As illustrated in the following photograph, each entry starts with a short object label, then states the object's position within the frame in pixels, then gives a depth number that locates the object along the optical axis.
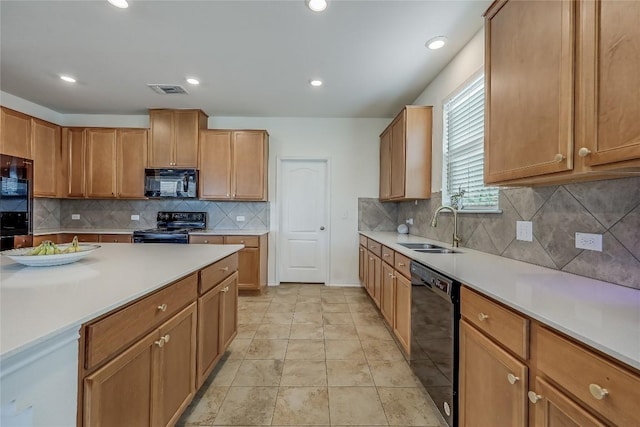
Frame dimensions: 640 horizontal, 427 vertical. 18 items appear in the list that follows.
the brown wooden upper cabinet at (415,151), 3.17
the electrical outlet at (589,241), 1.33
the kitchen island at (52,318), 0.67
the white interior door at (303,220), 4.62
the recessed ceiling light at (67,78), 3.20
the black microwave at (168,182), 4.09
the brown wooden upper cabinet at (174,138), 4.13
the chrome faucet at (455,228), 2.49
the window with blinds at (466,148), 2.31
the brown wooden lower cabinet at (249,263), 3.93
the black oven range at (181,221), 4.39
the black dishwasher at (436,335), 1.47
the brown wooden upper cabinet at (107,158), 4.17
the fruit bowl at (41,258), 1.38
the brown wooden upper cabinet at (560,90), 0.94
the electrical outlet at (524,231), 1.75
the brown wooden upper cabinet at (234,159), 4.18
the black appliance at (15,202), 3.21
